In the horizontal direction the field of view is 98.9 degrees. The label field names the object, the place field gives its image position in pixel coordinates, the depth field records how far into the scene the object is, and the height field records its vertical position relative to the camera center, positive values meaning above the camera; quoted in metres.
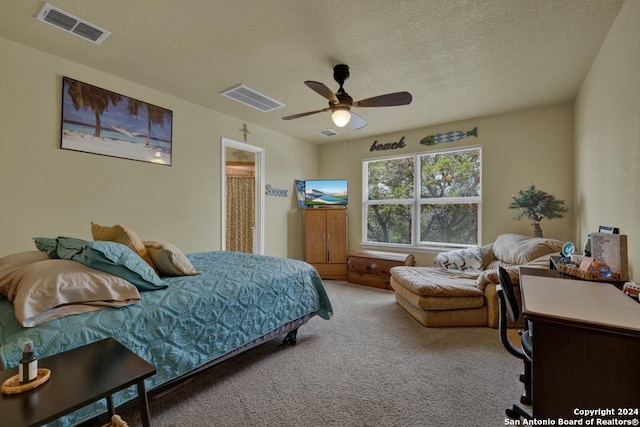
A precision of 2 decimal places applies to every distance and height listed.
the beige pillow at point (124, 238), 2.06 -0.19
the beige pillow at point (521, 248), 3.06 -0.39
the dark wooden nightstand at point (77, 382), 0.83 -0.60
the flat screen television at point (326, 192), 5.23 +0.42
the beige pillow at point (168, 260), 2.10 -0.37
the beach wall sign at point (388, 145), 4.90 +1.27
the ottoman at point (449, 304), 2.90 -0.95
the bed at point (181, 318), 1.25 -0.60
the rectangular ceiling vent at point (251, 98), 3.21 +1.45
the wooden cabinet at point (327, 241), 5.07 -0.51
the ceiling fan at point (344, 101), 2.49 +1.06
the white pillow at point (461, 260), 3.75 -0.63
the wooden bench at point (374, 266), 4.46 -0.88
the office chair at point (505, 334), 1.53 -0.69
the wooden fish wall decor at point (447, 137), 4.24 +1.26
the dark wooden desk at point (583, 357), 1.00 -0.55
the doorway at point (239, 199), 5.48 +0.29
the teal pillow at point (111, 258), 1.58 -0.27
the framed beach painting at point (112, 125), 2.65 +0.95
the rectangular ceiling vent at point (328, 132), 4.86 +1.49
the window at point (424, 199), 4.36 +0.26
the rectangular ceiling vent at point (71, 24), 1.97 +1.44
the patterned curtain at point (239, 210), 5.52 +0.07
